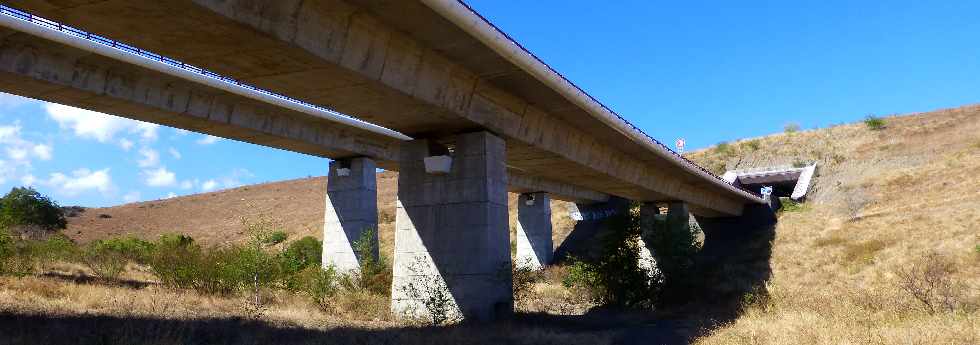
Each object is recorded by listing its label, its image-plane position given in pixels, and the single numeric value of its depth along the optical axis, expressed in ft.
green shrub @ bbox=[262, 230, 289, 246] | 202.30
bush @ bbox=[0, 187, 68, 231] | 170.71
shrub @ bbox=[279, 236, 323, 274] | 134.62
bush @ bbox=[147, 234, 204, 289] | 69.92
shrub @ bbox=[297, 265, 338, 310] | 69.21
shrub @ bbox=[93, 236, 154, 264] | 105.76
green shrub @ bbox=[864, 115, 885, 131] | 242.91
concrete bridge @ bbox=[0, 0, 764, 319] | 36.96
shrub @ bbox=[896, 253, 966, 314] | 55.94
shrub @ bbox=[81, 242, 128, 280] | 78.54
